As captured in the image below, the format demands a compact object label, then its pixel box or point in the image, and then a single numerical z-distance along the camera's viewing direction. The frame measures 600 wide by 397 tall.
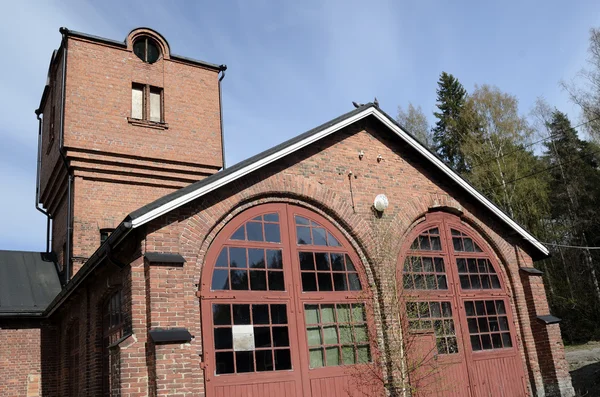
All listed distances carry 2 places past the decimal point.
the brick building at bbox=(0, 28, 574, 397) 8.70
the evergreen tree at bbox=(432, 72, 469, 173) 33.47
